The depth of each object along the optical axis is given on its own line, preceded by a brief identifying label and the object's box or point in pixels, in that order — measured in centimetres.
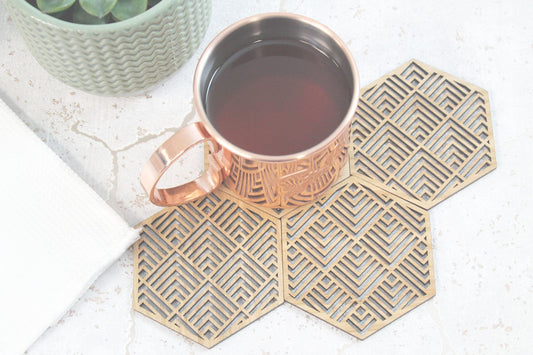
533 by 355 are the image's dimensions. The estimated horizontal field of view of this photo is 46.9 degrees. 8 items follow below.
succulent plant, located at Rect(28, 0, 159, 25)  49
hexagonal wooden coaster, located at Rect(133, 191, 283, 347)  56
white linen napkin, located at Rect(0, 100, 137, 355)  56
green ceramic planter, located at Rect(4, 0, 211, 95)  49
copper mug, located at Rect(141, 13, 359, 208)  47
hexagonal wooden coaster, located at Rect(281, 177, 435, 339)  56
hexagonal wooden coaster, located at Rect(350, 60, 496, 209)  59
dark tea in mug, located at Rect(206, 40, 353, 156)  51
